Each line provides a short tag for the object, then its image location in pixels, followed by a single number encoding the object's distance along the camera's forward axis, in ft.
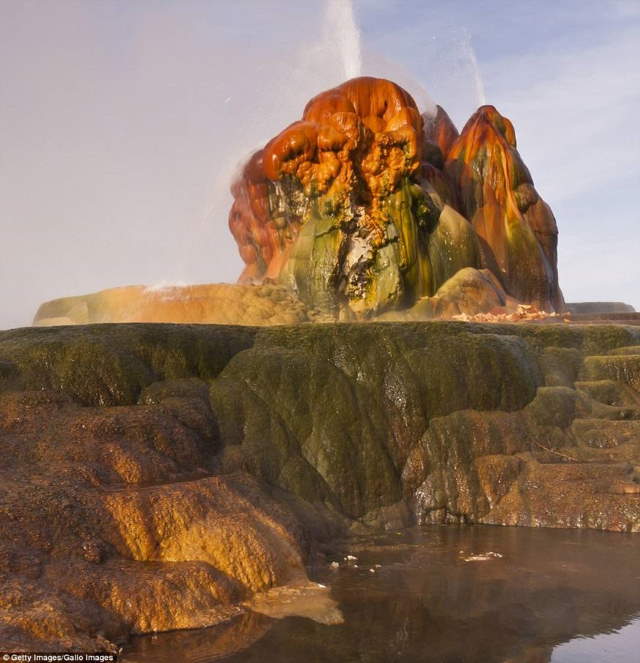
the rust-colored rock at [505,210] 72.49
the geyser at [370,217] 64.69
